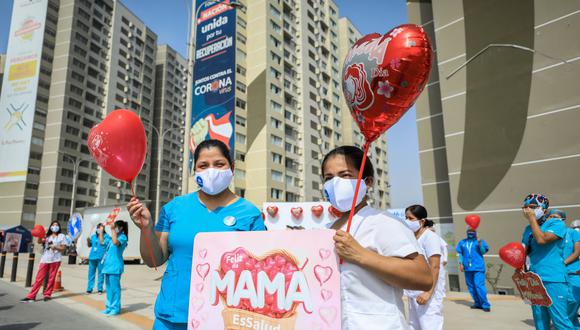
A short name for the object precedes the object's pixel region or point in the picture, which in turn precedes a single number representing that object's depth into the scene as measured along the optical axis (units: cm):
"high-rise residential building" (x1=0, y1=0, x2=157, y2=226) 4734
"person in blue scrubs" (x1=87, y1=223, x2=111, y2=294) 935
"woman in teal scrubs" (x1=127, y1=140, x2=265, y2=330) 196
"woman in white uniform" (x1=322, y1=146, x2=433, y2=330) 147
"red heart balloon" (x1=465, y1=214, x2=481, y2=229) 831
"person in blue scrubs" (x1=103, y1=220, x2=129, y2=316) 668
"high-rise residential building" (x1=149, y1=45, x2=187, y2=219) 7338
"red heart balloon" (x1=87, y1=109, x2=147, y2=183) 240
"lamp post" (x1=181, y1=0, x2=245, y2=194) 1276
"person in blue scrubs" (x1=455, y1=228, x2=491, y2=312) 743
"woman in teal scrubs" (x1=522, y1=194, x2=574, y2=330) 348
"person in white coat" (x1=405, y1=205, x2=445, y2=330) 332
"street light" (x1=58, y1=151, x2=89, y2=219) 4903
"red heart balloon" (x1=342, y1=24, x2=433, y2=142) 176
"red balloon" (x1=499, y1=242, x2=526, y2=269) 435
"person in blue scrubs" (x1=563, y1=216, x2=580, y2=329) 365
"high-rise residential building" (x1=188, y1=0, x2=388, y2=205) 4178
